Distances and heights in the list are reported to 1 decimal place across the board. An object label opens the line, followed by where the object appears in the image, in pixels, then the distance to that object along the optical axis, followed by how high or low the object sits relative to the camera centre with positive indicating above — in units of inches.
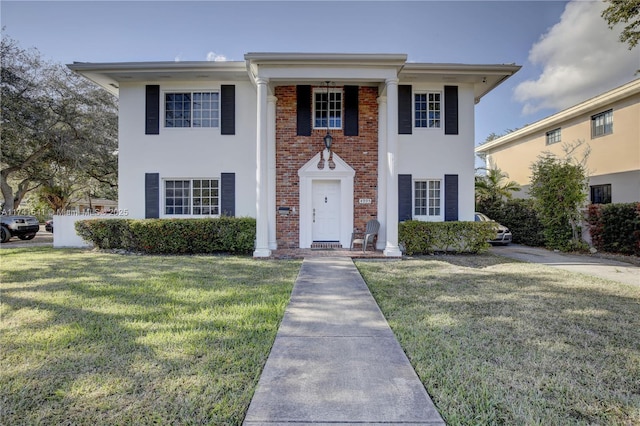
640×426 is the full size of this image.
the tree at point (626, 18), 309.2 +203.0
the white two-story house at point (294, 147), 390.9 +86.5
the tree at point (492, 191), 597.8 +45.4
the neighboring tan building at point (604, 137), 478.6 +141.2
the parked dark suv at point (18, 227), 515.2 -23.3
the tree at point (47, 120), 499.5 +164.7
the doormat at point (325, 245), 385.9 -39.7
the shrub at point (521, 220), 493.4 -9.5
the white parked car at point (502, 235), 500.4 -34.2
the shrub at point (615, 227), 376.2 -16.3
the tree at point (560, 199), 415.2 +21.1
